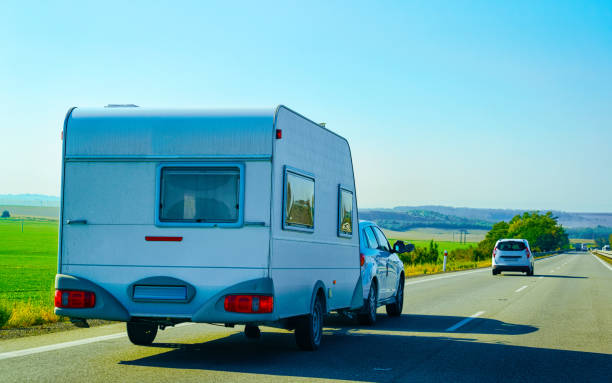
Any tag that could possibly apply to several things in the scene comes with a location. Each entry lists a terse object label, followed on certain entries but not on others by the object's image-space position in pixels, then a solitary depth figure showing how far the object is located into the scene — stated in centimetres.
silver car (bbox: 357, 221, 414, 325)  1266
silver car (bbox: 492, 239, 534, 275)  3223
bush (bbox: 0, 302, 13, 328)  1130
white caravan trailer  819
